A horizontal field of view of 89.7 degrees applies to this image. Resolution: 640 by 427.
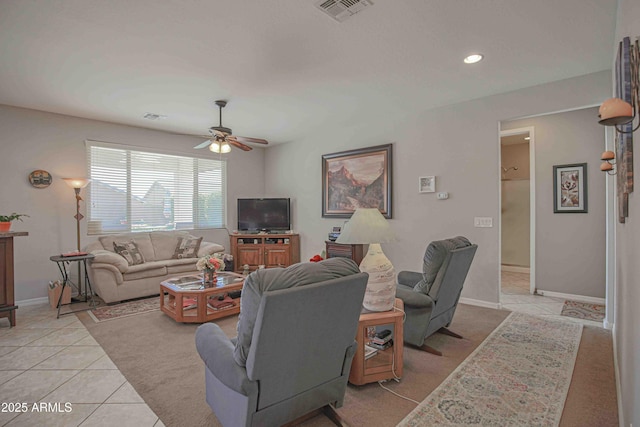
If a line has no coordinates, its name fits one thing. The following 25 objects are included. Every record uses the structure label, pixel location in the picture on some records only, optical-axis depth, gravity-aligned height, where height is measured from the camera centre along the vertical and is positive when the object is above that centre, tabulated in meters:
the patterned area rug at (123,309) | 3.92 -1.24
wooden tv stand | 6.32 -0.74
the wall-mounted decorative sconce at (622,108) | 1.18 +0.39
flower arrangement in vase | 3.84 -0.63
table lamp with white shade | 2.37 -0.37
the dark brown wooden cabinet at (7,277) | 3.47 -0.67
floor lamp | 4.56 +0.39
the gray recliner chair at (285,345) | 1.49 -0.69
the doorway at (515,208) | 6.37 +0.09
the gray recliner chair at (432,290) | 2.75 -0.69
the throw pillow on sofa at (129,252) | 4.84 -0.57
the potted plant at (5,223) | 3.62 -0.09
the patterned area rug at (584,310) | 3.82 -1.24
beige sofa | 4.32 -0.75
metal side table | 4.07 -0.89
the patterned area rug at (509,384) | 1.97 -1.24
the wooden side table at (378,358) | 2.25 -1.06
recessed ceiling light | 3.08 +1.51
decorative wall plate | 4.57 +0.52
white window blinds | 5.20 +0.43
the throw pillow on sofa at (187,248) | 5.46 -0.59
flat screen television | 6.59 -0.03
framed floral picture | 4.61 +0.35
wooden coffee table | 3.58 -0.96
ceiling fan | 4.18 +0.99
